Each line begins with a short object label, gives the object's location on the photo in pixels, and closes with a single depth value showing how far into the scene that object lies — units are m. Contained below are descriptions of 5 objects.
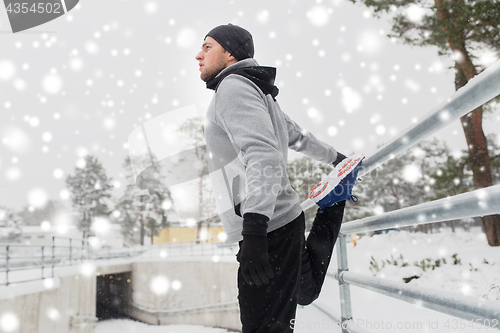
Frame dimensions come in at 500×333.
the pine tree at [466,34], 8.52
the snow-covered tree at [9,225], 41.56
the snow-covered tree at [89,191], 36.53
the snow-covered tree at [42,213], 56.05
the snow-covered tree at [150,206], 32.03
